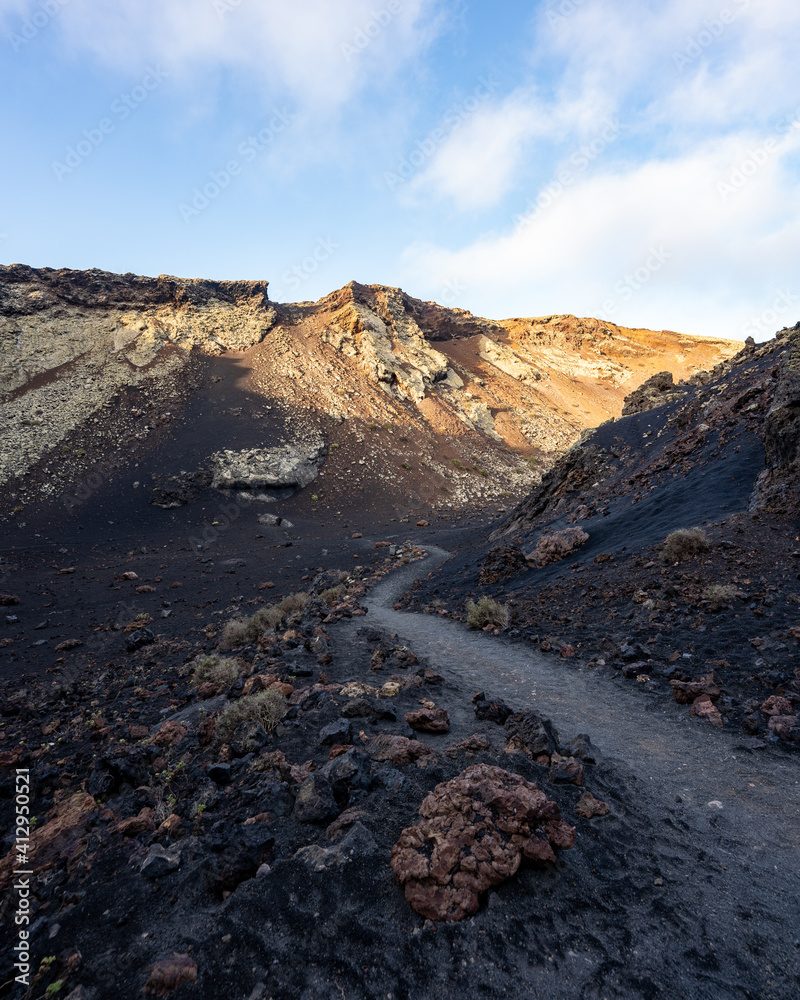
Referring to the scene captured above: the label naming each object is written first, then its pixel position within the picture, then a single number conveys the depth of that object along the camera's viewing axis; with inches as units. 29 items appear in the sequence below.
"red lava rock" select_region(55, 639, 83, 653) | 465.4
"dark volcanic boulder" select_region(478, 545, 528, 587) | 532.4
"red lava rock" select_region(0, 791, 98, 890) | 140.5
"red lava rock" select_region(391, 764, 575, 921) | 108.3
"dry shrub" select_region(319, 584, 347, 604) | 559.7
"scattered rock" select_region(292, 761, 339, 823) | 141.6
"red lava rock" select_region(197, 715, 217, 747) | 208.2
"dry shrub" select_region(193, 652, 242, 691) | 299.6
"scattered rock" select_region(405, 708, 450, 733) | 210.2
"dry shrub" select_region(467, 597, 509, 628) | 417.4
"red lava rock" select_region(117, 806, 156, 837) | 148.8
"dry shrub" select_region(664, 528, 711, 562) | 370.3
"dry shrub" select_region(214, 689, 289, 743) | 206.5
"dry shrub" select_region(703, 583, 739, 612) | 300.2
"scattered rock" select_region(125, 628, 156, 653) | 456.4
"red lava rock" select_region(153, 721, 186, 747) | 220.2
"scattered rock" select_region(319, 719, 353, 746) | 192.4
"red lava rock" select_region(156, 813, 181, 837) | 145.3
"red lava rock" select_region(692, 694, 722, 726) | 209.0
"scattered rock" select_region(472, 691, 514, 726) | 219.1
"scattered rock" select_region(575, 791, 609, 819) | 141.6
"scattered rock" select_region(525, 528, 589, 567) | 530.3
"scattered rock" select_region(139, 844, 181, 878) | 125.1
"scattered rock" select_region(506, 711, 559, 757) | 176.4
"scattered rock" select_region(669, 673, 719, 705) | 227.8
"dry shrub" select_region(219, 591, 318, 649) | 425.4
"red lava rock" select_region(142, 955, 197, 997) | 90.8
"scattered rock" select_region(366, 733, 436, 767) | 172.7
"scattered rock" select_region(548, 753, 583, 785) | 158.4
